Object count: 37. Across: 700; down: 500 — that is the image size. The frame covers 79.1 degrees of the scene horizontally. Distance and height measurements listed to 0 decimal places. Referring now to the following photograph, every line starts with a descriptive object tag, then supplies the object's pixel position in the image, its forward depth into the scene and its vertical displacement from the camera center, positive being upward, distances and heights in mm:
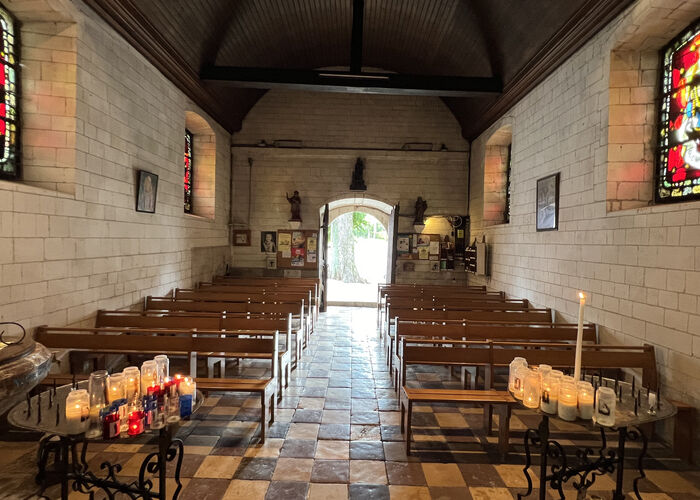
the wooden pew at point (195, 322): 4539 -862
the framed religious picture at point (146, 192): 5363 +639
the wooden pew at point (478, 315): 5102 -801
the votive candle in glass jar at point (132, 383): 2158 -730
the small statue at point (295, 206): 9539 +883
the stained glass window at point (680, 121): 3631 +1229
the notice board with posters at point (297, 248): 9797 -70
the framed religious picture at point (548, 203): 5293 +644
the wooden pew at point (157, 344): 3693 -916
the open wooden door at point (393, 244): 9531 +93
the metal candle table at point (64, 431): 1919 -868
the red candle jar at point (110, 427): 1845 -815
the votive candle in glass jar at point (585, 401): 1983 -689
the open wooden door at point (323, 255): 9461 -206
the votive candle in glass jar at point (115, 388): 2072 -729
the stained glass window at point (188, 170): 8320 +1429
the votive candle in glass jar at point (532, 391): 2131 -700
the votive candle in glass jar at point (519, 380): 2218 -689
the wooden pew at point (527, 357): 3510 -898
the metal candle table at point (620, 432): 2047 -917
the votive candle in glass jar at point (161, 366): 2229 -668
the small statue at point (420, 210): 9633 +889
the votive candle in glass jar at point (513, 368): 2342 -664
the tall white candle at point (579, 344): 1930 -413
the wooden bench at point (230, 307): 5402 -824
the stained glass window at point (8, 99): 3773 +1247
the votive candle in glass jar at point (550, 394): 2047 -686
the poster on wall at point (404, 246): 9906 +59
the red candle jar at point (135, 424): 1880 -818
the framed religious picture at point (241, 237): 9797 +149
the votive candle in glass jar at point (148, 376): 2178 -694
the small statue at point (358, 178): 9672 +1576
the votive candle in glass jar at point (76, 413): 1875 -772
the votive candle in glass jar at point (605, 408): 1993 -729
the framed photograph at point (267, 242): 9820 +57
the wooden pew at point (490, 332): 4430 -853
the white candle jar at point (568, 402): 1982 -699
